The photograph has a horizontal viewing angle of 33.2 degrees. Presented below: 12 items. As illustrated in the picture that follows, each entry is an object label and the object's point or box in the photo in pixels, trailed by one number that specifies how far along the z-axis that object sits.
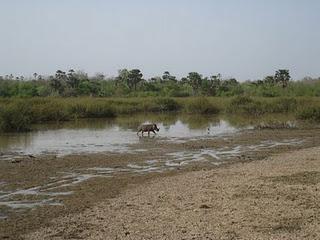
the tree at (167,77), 102.25
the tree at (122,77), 87.51
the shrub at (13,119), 29.70
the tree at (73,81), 74.69
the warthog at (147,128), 27.61
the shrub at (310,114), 38.36
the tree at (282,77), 84.25
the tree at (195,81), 79.54
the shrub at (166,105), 53.19
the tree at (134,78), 85.75
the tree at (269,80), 87.55
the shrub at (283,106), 49.19
